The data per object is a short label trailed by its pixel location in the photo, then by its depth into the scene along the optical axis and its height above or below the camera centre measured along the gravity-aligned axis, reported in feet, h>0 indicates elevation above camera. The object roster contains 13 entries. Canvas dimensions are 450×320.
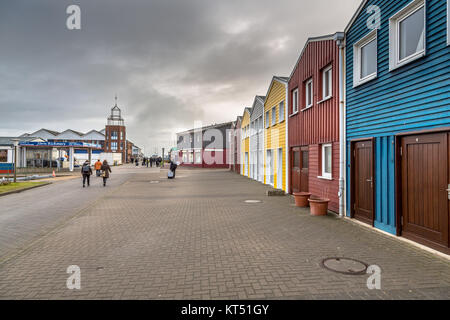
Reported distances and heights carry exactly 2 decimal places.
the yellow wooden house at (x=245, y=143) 92.32 +5.98
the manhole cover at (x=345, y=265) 15.38 -5.65
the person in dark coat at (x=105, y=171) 64.49 -2.06
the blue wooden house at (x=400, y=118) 18.48 +3.18
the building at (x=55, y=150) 135.97 +5.73
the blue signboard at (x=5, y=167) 75.70 -1.35
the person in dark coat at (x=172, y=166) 85.71 -1.33
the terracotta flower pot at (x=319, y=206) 30.63 -4.62
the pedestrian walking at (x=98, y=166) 84.71 -1.27
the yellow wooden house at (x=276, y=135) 52.65 +5.15
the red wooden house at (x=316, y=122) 32.99 +5.07
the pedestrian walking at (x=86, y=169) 61.36 -1.55
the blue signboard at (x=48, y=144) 133.80 +7.96
